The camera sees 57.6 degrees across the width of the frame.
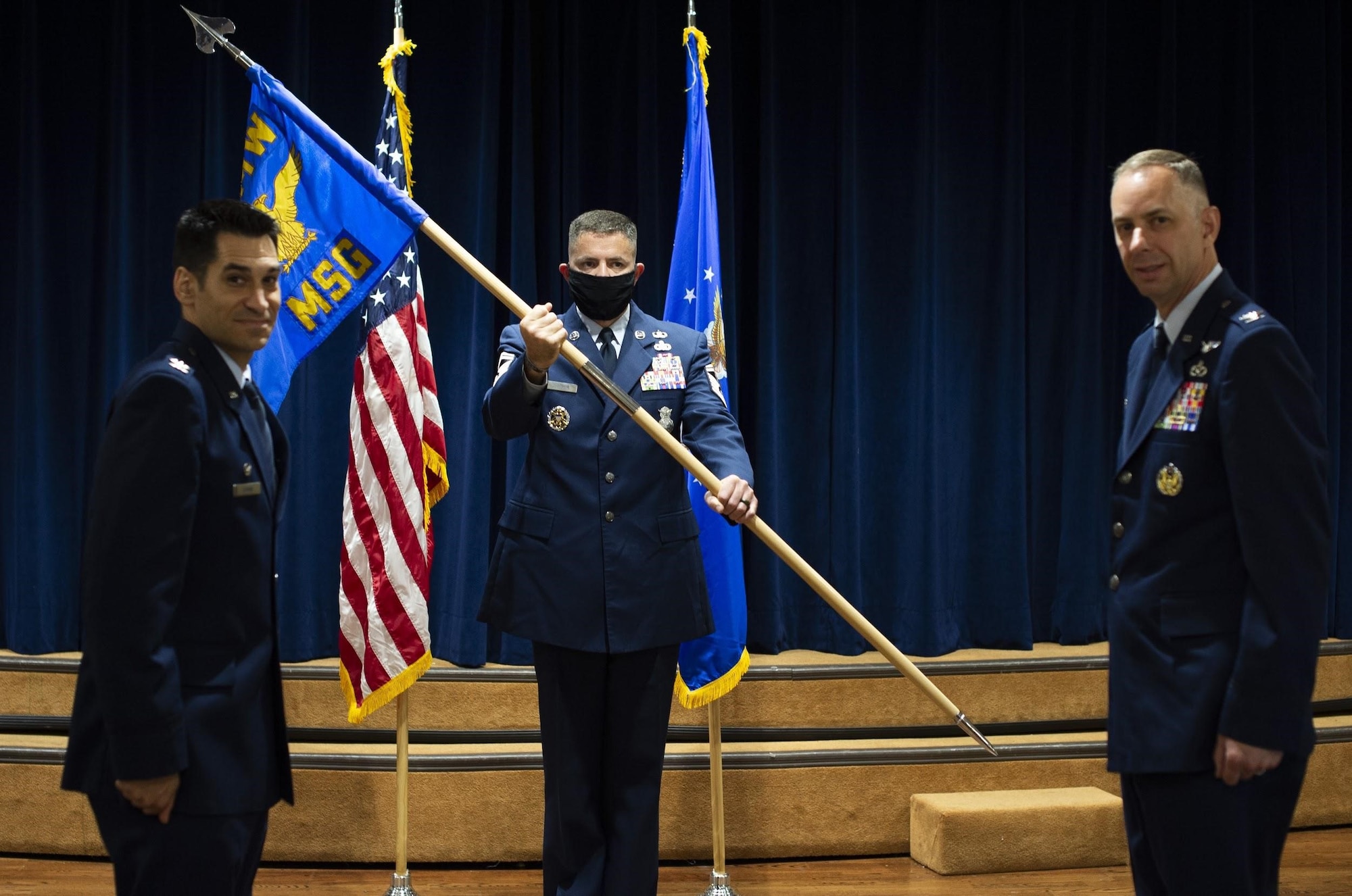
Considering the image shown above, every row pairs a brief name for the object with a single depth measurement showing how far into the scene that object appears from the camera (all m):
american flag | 3.28
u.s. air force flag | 3.31
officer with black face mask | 2.57
